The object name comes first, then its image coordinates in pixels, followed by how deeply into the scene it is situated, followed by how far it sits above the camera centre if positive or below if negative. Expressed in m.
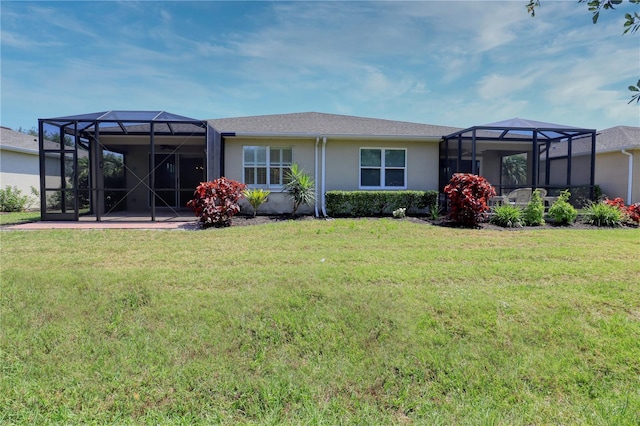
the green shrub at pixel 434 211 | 11.60 -0.35
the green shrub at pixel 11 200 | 15.16 -0.10
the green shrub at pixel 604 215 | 10.73 -0.42
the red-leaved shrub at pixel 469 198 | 10.23 +0.08
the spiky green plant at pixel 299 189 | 11.92 +0.36
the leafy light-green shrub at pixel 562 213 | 10.73 -0.35
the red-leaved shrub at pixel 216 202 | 10.09 -0.09
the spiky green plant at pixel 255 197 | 11.88 +0.08
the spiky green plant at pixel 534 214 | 10.70 -0.38
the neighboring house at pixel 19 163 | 15.80 +1.60
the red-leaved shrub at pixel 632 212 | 10.96 -0.31
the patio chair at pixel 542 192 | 12.11 +0.32
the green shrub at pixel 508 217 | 10.50 -0.48
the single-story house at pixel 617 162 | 14.93 +1.78
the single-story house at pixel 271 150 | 11.62 +1.90
